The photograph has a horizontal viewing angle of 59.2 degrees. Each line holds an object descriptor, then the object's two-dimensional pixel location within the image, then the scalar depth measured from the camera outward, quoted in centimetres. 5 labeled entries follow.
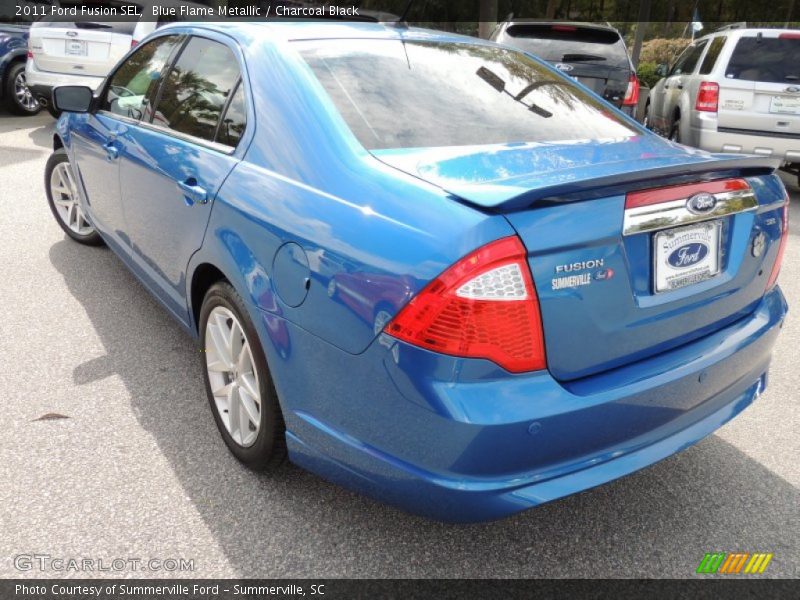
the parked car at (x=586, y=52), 755
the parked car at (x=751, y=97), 726
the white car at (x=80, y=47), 841
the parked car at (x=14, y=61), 1020
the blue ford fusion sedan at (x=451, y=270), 176
